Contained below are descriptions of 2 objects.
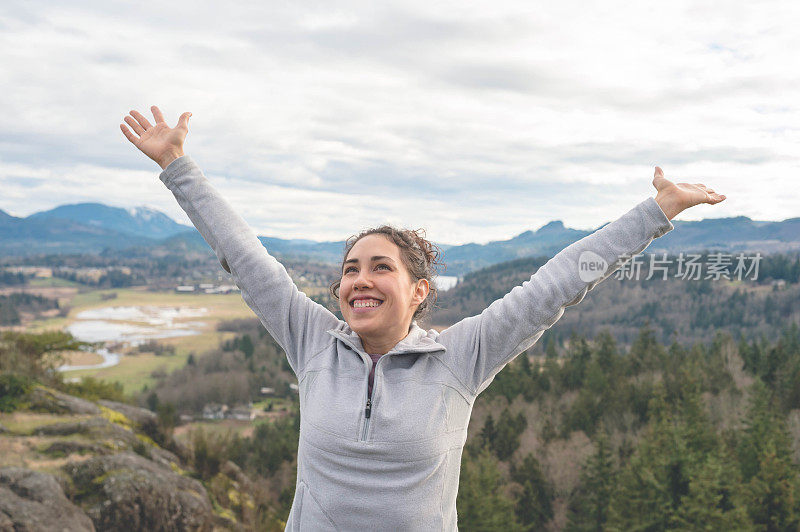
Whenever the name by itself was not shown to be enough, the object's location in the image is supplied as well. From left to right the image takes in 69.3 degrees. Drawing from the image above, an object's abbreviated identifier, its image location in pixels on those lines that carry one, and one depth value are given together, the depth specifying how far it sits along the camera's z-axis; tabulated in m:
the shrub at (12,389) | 10.73
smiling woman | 2.12
